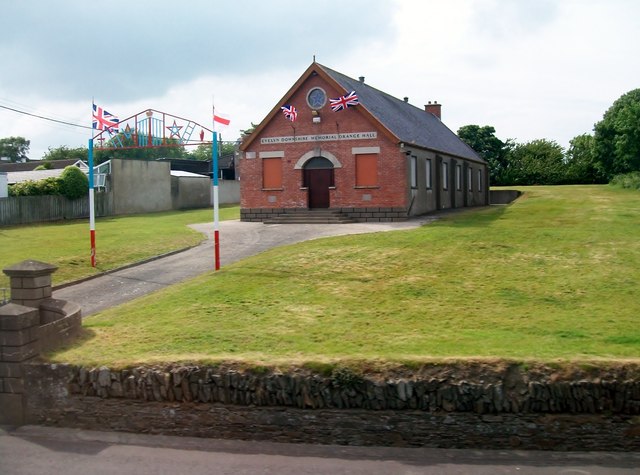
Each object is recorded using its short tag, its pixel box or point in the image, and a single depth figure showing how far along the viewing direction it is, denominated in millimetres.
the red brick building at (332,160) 29656
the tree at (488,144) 69250
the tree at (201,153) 124625
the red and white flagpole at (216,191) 16531
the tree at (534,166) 66375
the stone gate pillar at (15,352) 9031
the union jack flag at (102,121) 20438
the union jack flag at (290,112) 30359
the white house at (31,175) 44562
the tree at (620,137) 49438
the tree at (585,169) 61459
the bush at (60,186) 36281
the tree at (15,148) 114000
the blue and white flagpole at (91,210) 18172
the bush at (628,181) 46706
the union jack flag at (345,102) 28953
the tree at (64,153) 96881
